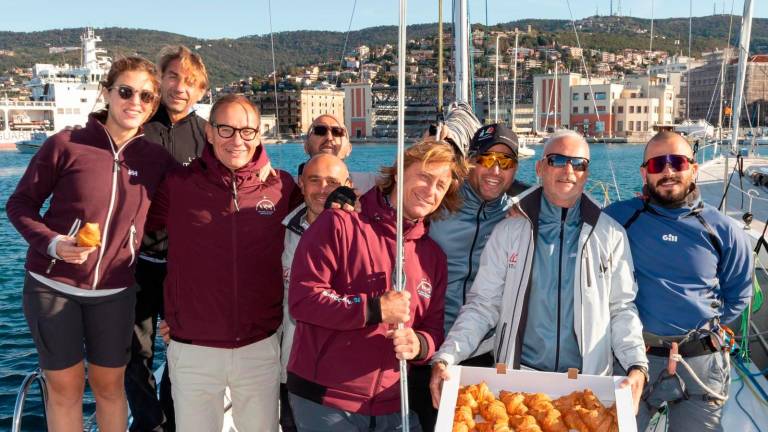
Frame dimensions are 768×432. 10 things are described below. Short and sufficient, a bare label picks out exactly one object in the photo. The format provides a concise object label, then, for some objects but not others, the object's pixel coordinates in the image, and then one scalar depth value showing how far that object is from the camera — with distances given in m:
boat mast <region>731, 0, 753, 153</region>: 6.63
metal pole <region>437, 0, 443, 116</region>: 5.45
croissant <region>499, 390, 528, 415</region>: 2.00
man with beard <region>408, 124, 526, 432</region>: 2.49
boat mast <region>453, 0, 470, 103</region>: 6.50
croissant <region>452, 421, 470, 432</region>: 1.85
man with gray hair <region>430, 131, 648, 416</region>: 2.36
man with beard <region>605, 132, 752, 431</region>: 2.67
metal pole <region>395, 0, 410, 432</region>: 1.88
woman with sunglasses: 2.47
